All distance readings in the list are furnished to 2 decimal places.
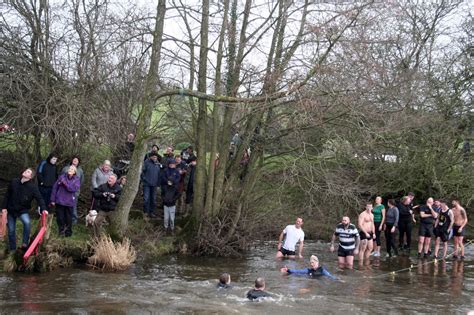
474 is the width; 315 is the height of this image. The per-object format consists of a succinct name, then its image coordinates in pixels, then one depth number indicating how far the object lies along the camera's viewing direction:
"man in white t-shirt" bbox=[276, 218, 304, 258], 17.41
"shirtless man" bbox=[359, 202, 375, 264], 18.25
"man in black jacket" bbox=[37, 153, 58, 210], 15.80
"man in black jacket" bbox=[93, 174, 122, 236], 15.83
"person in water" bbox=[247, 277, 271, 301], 12.31
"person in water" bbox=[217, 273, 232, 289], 12.82
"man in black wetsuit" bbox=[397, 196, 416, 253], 20.19
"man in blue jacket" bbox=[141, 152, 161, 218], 17.97
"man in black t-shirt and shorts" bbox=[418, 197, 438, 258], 19.59
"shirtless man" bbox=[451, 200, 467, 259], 19.64
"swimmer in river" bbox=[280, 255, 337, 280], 14.95
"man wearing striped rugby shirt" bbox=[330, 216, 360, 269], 17.09
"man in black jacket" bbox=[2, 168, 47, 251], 13.54
